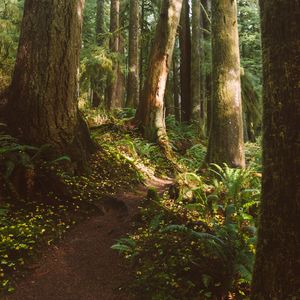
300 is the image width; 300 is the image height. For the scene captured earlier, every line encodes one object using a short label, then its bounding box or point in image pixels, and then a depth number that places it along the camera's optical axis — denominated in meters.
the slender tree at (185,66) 16.34
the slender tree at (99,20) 17.83
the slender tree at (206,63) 17.97
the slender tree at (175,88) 20.84
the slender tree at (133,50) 14.41
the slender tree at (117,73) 15.38
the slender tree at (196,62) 15.62
